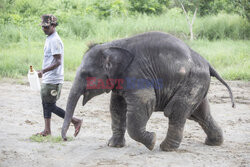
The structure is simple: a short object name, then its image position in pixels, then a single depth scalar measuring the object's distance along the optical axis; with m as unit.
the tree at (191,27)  24.87
